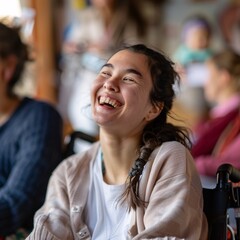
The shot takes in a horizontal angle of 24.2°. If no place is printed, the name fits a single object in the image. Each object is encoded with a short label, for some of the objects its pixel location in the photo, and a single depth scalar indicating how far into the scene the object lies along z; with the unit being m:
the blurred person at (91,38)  4.10
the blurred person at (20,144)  1.45
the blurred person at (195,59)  4.32
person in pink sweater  1.86
